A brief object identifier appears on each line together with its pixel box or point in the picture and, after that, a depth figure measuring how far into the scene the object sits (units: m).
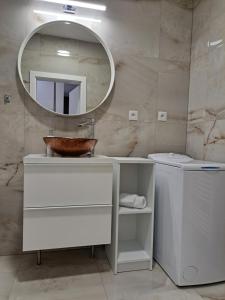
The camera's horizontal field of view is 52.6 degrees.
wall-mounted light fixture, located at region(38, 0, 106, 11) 1.85
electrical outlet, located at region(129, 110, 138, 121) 2.05
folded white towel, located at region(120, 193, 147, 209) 1.70
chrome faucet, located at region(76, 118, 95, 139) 1.93
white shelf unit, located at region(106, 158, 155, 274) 1.65
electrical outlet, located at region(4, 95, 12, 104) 1.79
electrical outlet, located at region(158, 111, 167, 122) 2.11
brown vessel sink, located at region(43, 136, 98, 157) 1.54
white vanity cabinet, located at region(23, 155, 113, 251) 1.43
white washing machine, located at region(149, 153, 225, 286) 1.46
